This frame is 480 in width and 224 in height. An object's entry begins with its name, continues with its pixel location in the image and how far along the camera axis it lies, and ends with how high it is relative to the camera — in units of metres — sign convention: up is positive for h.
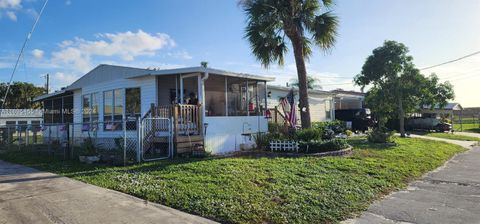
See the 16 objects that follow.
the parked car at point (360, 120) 23.58 -0.06
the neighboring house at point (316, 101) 21.78 +1.33
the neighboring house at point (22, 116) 37.64 +1.06
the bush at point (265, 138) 12.15 -0.59
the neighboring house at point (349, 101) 30.58 +1.61
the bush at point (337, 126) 20.54 -0.38
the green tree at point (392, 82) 19.17 +2.00
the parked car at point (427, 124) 27.23 -0.50
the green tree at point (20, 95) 46.09 +4.15
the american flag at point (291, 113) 14.52 +0.31
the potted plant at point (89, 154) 10.35 -0.88
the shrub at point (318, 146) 11.26 -0.83
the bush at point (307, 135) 11.84 -0.49
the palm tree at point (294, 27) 13.99 +3.77
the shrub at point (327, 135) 12.63 -0.54
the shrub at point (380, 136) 15.55 -0.75
